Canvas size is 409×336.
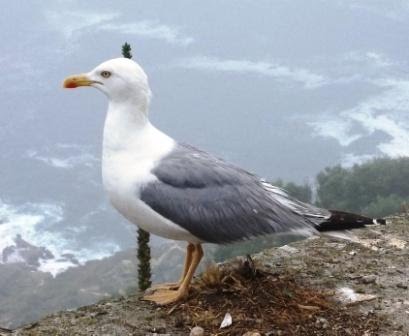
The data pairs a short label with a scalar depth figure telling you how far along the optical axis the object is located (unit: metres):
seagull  4.75
